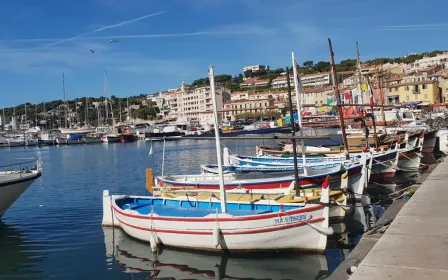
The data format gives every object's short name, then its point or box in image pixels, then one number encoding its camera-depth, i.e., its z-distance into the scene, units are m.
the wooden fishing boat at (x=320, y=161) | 24.08
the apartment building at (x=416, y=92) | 93.19
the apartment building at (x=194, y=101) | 163.25
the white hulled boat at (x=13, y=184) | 17.65
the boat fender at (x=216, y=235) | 12.51
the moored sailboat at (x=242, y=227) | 12.31
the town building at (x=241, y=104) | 149.25
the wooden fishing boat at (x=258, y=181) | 18.70
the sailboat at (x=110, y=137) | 115.06
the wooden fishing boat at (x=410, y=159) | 28.89
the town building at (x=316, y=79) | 166.56
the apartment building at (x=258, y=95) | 149.00
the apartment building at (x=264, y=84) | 197.90
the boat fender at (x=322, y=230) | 12.19
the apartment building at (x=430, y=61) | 150.98
